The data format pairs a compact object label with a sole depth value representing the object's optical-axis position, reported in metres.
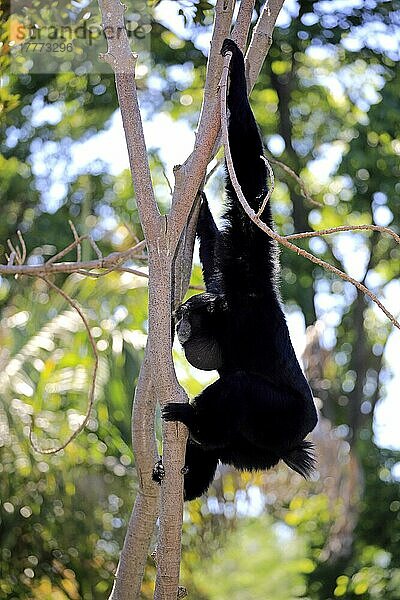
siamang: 6.46
